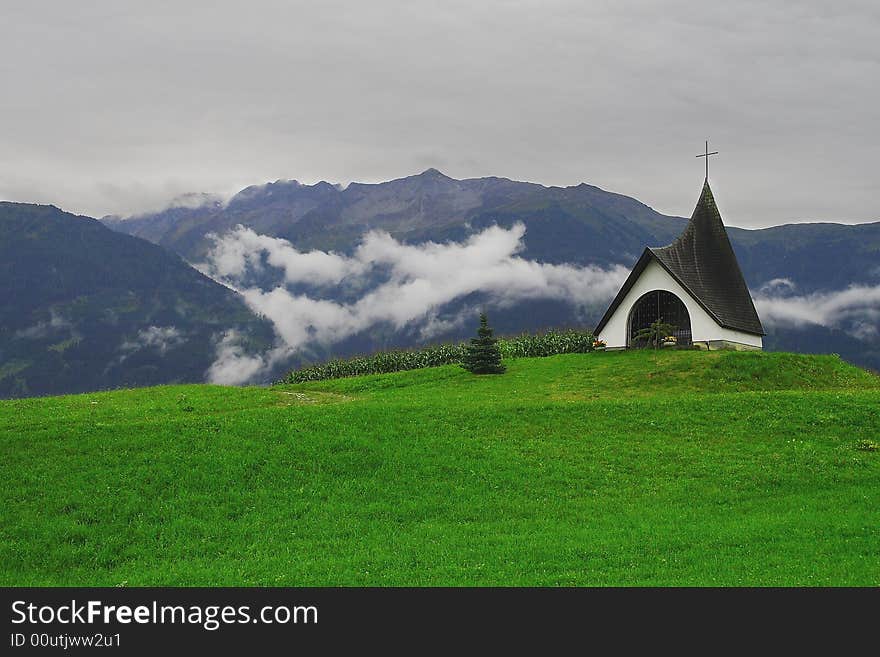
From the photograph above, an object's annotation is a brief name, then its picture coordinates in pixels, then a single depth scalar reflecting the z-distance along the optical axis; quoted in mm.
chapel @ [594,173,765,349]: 38531
